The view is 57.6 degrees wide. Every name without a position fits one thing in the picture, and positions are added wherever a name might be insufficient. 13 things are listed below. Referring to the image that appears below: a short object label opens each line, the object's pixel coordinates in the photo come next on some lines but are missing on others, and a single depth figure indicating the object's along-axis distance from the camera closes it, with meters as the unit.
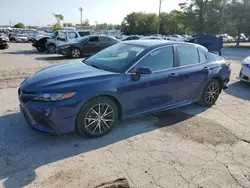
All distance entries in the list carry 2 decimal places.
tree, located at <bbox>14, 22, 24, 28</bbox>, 111.00
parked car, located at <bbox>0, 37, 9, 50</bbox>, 17.97
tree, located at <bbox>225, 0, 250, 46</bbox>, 29.73
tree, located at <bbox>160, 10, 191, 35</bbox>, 60.37
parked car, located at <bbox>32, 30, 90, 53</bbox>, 15.70
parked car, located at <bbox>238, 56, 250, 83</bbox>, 7.22
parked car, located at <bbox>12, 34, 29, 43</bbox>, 33.53
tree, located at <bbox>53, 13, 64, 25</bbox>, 86.50
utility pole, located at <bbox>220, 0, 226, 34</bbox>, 31.76
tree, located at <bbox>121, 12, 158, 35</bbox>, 62.56
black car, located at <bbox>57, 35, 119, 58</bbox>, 13.80
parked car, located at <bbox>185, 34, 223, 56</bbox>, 10.72
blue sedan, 3.33
